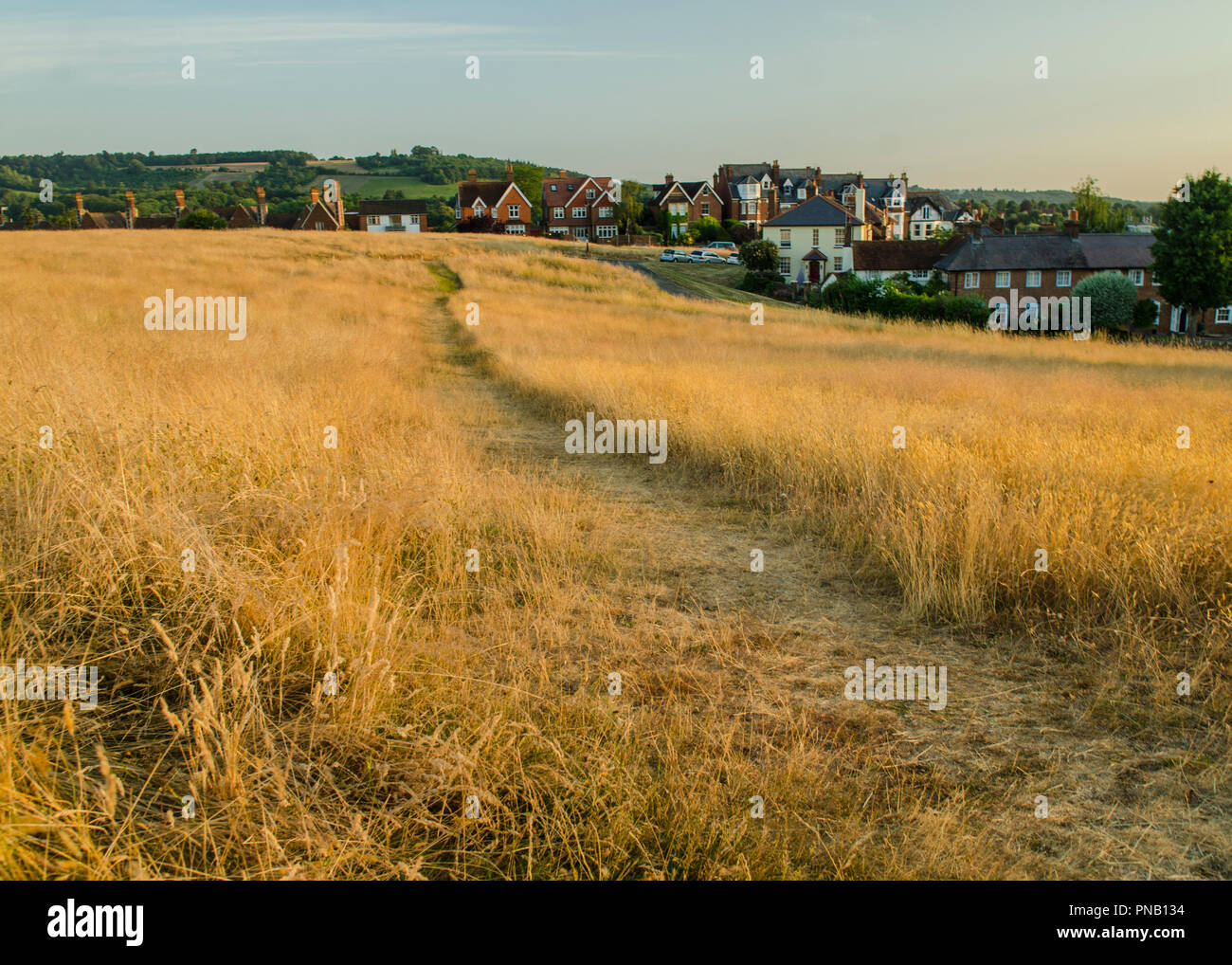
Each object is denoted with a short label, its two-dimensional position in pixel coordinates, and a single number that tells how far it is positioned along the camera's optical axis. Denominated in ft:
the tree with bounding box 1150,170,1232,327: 159.02
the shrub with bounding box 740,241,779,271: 193.57
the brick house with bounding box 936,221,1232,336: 189.98
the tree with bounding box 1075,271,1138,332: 167.73
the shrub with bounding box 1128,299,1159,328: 173.58
